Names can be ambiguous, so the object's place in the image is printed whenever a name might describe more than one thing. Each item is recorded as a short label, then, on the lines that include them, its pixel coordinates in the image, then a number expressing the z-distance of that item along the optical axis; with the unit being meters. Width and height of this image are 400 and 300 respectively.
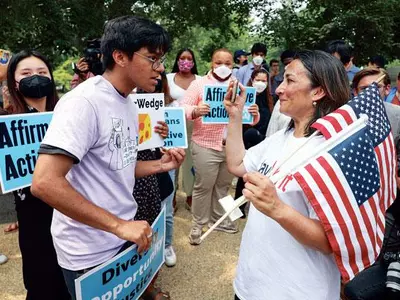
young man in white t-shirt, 1.39
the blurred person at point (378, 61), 7.08
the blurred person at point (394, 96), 4.61
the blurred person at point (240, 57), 9.04
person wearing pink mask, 4.59
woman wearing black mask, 2.17
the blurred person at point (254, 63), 6.77
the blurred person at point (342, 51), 5.07
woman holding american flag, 1.41
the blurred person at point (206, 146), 3.98
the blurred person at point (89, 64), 3.30
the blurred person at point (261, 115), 4.84
